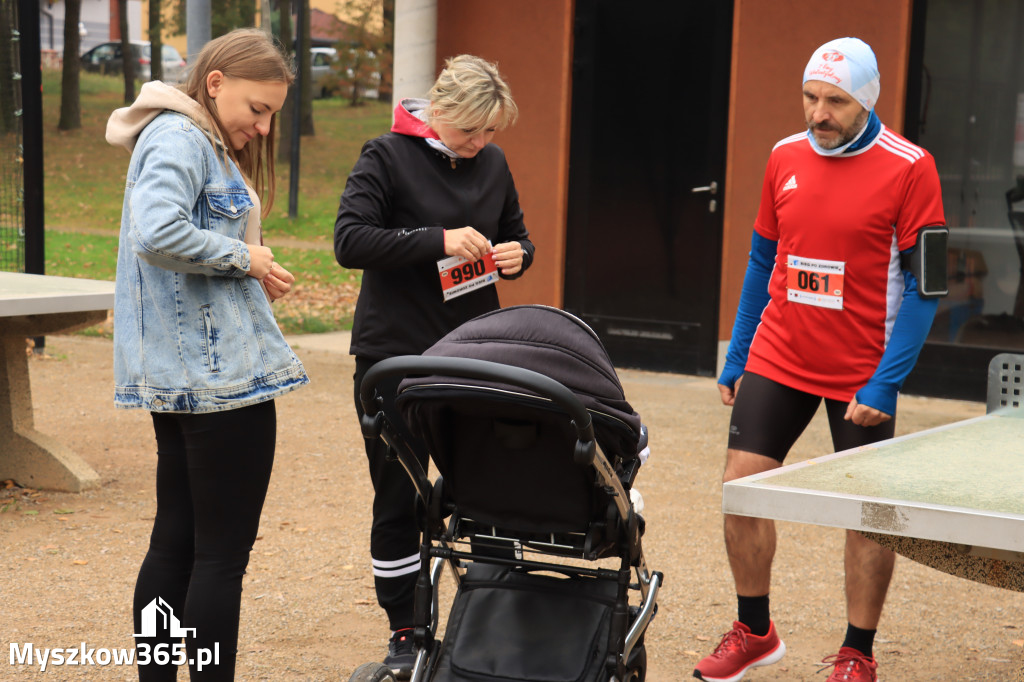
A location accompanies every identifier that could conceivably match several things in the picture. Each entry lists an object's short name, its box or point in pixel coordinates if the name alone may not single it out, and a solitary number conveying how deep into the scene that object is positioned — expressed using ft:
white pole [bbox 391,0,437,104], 32.09
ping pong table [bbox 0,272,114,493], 18.57
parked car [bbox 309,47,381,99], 91.66
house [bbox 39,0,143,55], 98.94
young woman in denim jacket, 9.30
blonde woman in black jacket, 11.83
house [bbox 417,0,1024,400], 27.45
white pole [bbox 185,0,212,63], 25.55
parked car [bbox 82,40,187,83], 99.86
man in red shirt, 11.59
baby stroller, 9.11
